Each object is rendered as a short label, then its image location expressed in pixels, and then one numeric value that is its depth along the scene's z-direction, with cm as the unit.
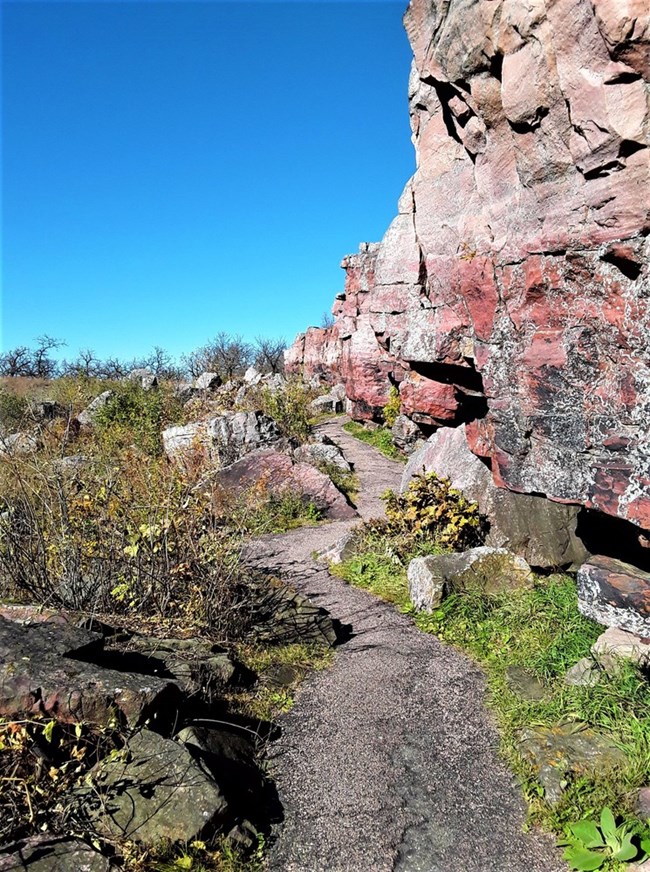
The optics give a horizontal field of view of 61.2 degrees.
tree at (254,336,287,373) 4009
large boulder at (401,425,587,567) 593
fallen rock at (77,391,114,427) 1642
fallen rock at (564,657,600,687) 383
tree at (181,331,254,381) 3616
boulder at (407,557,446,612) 553
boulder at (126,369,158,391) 2036
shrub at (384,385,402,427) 1460
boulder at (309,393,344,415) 2077
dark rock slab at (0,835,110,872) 237
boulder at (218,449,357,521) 995
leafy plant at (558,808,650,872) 266
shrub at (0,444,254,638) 498
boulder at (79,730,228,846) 272
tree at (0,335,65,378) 3203
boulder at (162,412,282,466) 1207
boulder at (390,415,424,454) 1314
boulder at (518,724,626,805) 317
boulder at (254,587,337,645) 522
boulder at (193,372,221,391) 2364
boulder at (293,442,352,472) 1200
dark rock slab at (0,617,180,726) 309
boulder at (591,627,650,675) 378
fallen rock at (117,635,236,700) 398
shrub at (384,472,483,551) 670
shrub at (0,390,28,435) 1704
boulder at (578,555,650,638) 396
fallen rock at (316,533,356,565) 745
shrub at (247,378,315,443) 1474
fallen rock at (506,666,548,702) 401
